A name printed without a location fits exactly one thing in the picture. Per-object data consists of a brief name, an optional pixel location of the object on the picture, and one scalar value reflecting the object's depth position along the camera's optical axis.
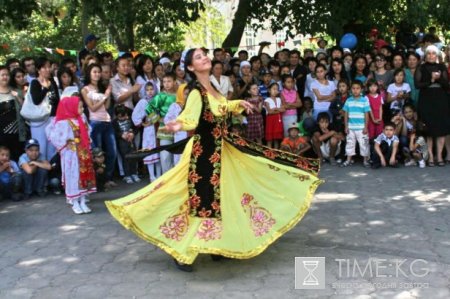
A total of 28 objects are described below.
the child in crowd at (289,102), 9.51
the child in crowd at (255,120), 9.35
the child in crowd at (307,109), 9.67
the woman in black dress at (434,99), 8.74
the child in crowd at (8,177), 7.50
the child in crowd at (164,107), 7.94
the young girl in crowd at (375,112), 9.02
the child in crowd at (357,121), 8.91
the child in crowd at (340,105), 9.25
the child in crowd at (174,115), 7.68
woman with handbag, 7.73
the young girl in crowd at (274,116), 9.41
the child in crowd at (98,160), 7.63
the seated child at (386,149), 8.70
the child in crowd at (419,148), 8.78
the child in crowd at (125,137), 8.38
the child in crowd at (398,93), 9.15
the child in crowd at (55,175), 7.80
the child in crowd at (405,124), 8.90
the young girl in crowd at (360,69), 9.80
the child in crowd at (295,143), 9.15
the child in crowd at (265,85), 9.73
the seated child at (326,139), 9.18
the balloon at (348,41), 12.06
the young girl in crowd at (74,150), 6.76
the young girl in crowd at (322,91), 9.48
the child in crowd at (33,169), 7.61
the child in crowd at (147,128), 8.30
